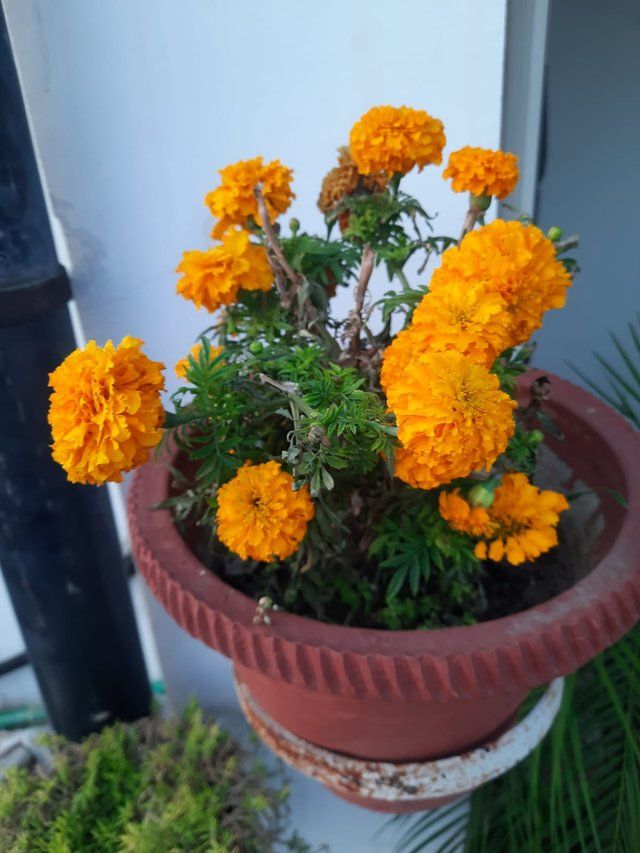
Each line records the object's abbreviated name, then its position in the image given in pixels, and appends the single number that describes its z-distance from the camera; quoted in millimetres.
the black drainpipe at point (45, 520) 708
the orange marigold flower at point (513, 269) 482
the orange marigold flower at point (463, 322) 447
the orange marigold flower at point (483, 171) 592
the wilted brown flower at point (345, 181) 632
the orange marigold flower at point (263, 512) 512
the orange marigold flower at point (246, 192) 606
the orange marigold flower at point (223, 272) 590
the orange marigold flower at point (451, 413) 410
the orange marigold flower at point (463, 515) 582
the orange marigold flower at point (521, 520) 604
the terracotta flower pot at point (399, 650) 529
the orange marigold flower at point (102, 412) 434
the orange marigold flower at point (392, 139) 566
